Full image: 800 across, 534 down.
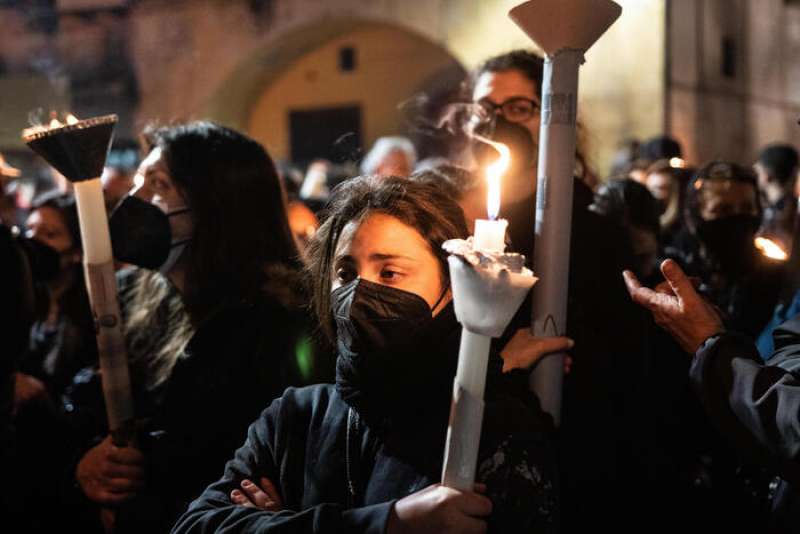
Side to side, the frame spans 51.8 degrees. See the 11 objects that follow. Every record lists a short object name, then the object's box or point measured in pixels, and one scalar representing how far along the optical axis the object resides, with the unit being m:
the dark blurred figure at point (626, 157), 6.62
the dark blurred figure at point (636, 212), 3.41
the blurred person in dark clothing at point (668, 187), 4.86
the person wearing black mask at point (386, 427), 1.50
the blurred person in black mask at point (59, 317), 3.84
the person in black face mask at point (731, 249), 3.20
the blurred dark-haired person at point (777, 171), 6.01
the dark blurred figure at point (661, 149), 6.09
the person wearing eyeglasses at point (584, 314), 2.36
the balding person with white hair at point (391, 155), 5.81
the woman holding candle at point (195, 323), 2.24
